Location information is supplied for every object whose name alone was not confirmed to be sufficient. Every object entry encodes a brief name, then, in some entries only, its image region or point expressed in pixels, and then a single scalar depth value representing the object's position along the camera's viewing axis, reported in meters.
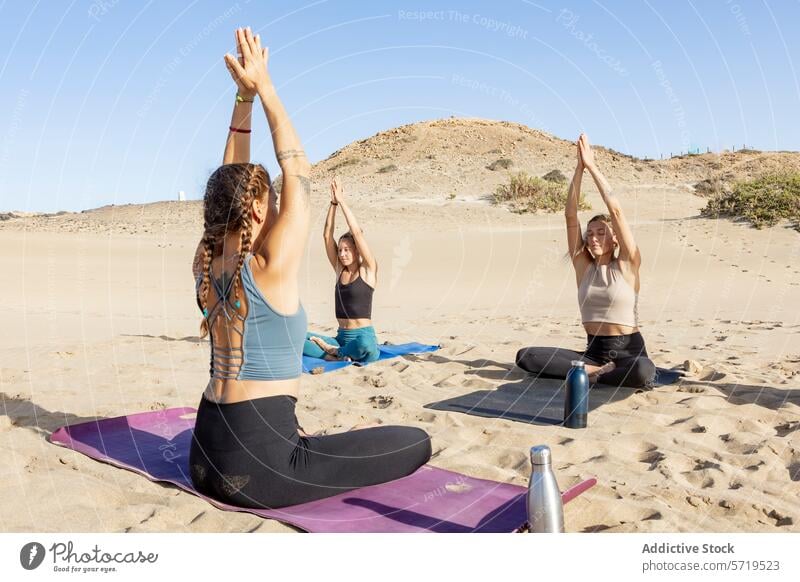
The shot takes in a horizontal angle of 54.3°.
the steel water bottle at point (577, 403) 5.88
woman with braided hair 3.88
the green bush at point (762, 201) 20.59
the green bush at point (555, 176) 33.58
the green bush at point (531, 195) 27.92
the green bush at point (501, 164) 38.28
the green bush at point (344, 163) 45.87
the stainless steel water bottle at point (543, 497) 3.68
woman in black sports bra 8.80
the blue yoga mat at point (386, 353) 8.47
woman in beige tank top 6.91
